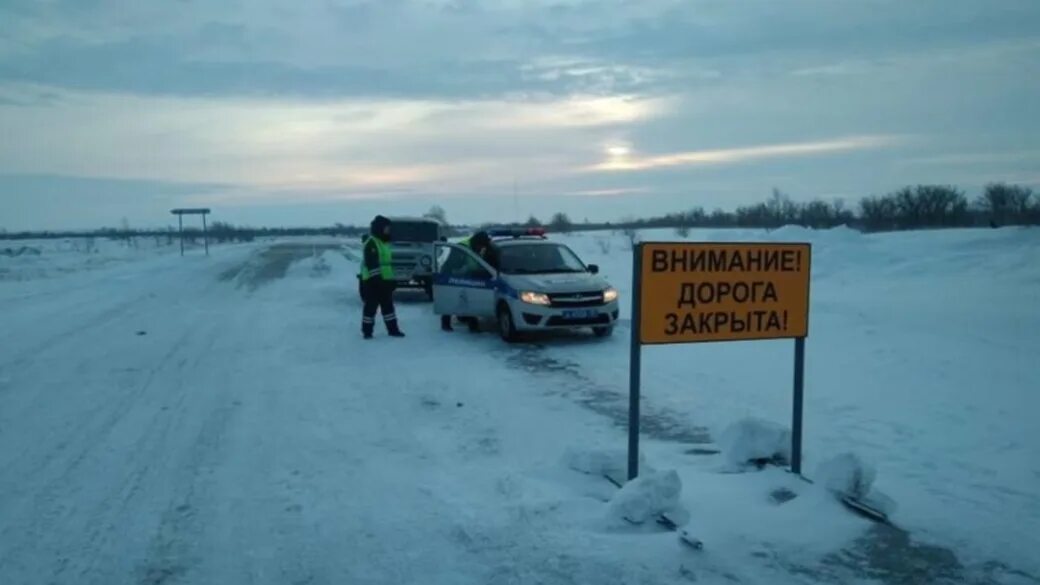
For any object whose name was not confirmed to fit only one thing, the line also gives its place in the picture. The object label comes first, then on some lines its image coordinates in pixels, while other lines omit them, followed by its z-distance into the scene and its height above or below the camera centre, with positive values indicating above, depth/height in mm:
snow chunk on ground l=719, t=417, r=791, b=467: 7273 -1789
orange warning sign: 6445 -558
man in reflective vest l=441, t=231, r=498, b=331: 16156 -632
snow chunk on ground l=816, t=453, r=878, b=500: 6348 -1776
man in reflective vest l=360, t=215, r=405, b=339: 16031 -1194
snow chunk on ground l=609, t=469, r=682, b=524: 5934 -1801
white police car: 14672 -1245
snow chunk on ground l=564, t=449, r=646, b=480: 7062 -1881
